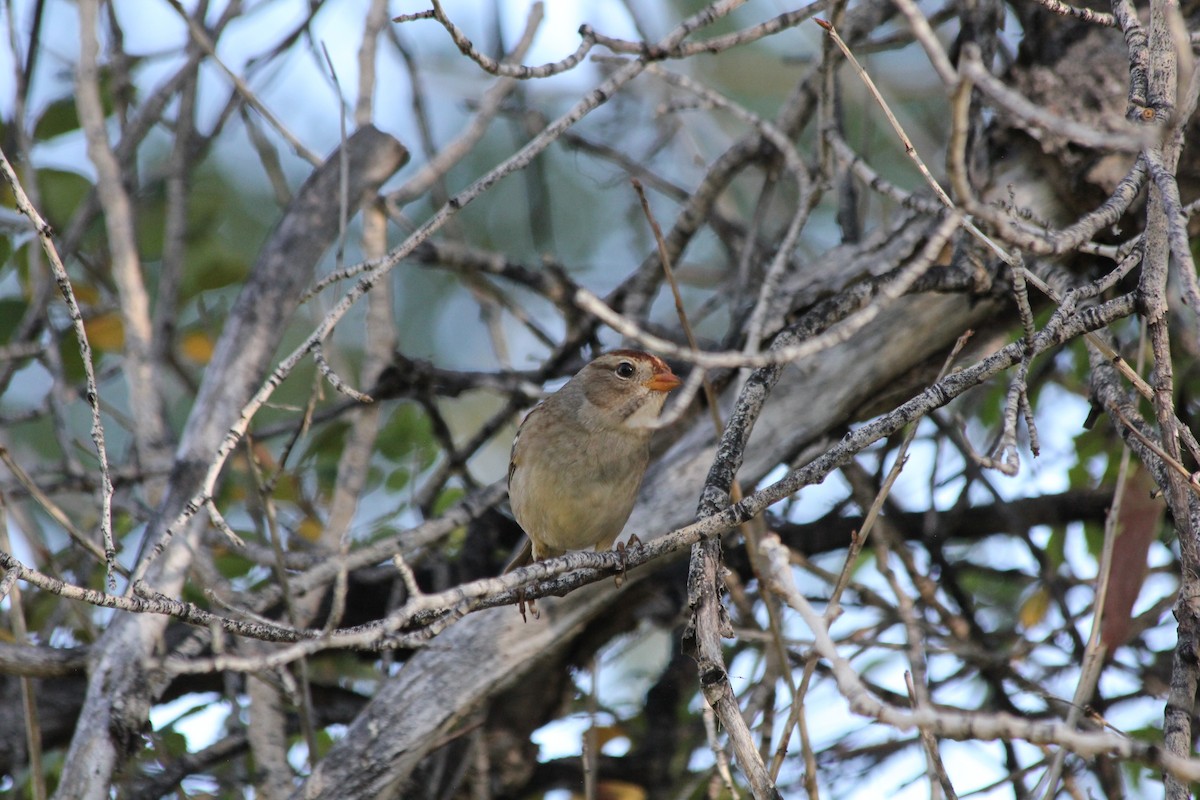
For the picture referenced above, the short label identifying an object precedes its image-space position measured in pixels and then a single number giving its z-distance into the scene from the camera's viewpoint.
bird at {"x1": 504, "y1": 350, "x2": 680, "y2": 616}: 7.87
